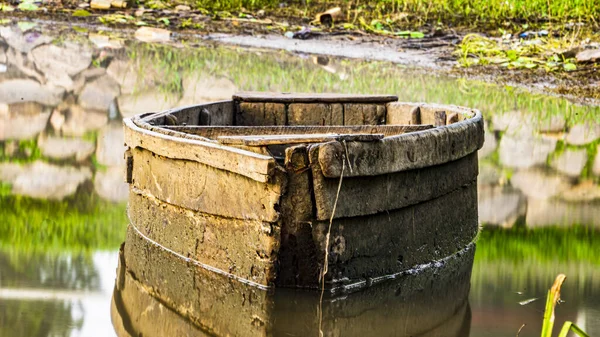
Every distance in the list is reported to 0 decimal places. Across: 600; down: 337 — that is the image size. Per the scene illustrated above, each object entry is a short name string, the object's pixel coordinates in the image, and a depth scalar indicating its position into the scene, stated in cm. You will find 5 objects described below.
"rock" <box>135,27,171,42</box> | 1803
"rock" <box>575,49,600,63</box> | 1393
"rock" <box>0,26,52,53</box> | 1683
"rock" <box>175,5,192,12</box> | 1981
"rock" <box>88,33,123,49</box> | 1708
